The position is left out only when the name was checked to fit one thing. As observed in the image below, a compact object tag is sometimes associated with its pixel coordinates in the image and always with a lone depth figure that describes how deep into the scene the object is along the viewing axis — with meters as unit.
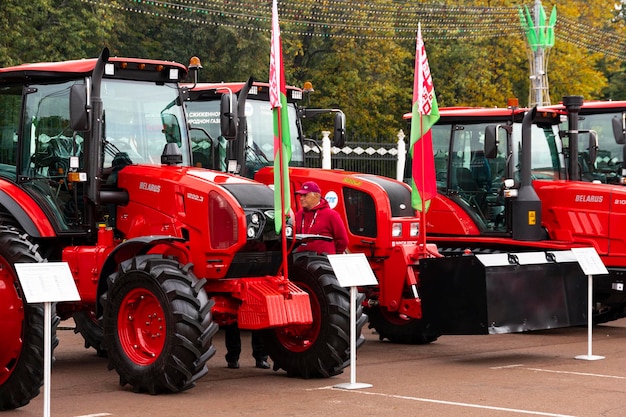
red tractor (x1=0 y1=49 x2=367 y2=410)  10.06
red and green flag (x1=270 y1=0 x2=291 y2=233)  10.92
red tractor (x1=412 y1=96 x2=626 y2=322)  15.36
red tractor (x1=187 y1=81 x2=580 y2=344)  13.23
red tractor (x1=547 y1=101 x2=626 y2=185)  16.38
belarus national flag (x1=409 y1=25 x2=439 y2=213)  13.76
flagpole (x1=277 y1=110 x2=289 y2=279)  10.66
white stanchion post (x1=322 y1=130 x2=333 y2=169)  25.30
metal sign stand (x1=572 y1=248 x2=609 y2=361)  12.94
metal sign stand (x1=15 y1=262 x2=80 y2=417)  8.48
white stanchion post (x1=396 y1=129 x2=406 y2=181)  27.33
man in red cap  12.31
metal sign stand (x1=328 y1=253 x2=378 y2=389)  10.62
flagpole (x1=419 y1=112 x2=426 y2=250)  13.38
